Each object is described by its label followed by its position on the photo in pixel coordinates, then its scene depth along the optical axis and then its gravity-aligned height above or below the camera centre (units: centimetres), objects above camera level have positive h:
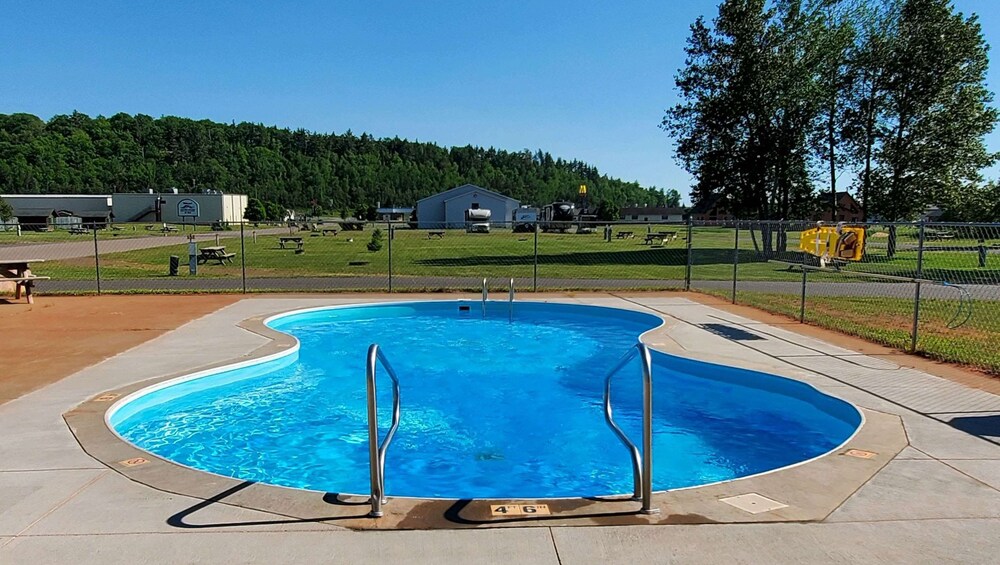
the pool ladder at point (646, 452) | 371 -137
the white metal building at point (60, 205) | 7550 +275
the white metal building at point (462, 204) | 7856 +354
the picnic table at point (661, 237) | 3517 -24
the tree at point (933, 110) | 2655 +569
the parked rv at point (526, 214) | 7562 +223
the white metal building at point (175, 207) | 7769 +276
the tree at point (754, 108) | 2783 +607
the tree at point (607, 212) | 9600 +326
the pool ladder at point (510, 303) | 1335 -162
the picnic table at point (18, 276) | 1318 -112
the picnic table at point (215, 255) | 2368 -106
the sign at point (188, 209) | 7769 +249
